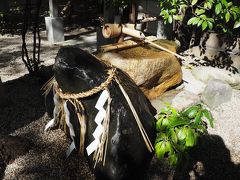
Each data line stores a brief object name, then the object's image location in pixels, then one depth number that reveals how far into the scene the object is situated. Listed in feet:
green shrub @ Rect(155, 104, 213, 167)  7.90
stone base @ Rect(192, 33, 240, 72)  15.98
